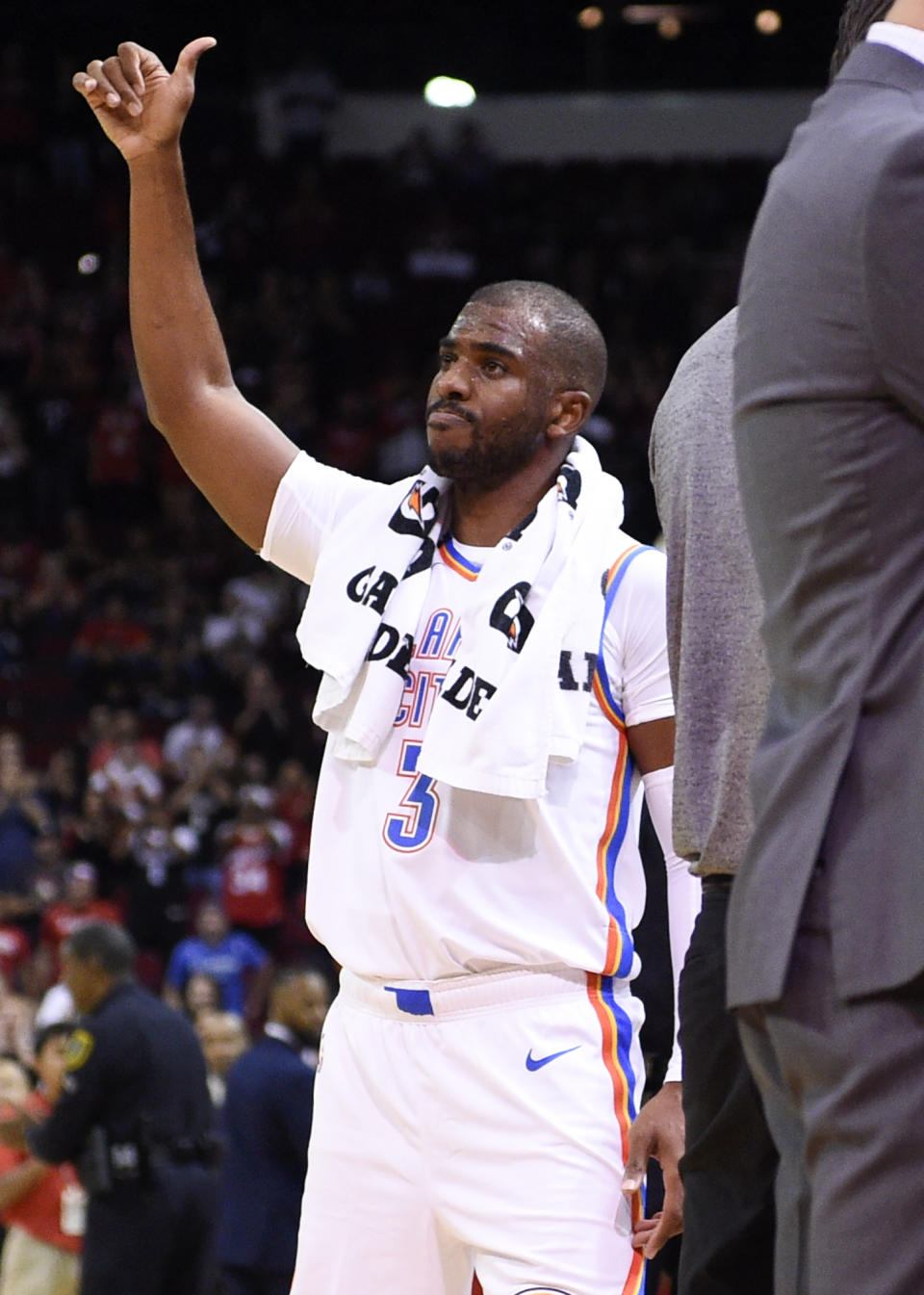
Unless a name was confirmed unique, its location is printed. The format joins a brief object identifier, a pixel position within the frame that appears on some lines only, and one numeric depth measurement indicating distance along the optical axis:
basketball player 6.15
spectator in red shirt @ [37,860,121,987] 23.09
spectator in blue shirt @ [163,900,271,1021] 22.73
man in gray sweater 4.50
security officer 13.80
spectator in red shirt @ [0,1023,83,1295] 14.77
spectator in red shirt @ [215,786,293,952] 24.64
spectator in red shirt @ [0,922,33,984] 22.27
